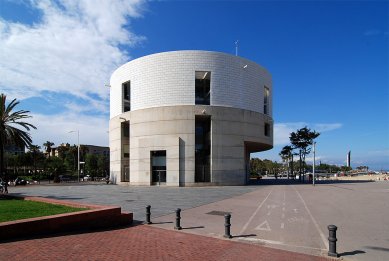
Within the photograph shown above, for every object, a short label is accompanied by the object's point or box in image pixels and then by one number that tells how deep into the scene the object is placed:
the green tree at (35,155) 87.38
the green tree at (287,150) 81.74
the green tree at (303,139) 65.88
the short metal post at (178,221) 11.73
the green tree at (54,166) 76.36
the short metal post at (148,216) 12.88
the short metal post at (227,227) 10.39
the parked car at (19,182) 49.31
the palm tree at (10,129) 30.15
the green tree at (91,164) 88.88
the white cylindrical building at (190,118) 41.12
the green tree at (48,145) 107.58
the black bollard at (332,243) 8.34
